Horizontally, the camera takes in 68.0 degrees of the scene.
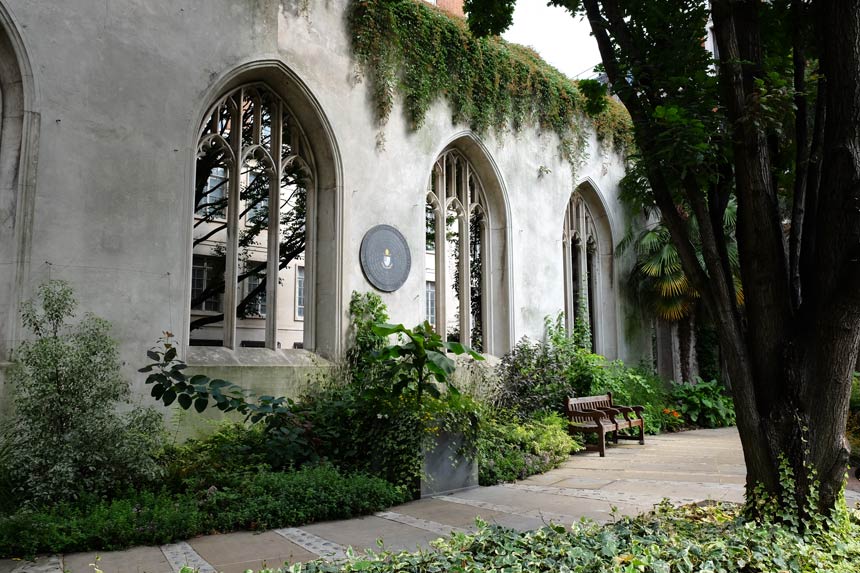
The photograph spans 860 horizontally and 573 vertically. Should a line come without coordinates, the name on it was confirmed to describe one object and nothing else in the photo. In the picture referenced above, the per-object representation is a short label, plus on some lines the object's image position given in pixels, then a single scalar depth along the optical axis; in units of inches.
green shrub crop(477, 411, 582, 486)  262.4
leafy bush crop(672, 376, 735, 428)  506.9
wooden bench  344.8
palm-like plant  526.6
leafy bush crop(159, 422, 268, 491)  214.1
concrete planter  229.8
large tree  140.0
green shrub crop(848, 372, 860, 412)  348.5
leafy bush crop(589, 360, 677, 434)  435.5
